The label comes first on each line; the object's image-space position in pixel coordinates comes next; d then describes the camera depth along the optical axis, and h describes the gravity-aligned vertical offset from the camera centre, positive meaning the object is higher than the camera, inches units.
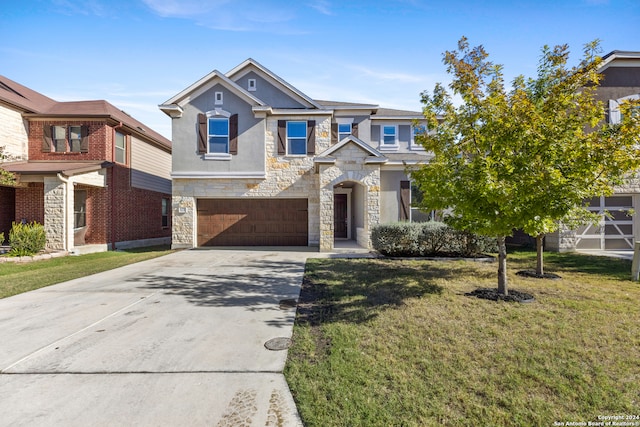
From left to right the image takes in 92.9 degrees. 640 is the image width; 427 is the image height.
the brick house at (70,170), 510.0 +81.4
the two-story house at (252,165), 573.9 +95.2
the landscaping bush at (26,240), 460.4 -36.8
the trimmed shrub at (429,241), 420.5 -37.2
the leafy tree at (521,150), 205.0 +45.8
